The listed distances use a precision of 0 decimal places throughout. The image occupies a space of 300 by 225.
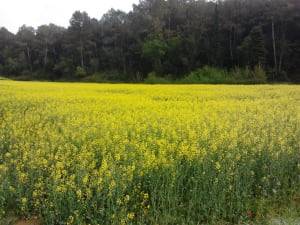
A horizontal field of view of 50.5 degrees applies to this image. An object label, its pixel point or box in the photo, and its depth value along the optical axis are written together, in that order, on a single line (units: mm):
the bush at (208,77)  35031
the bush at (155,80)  39281
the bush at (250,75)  32469
